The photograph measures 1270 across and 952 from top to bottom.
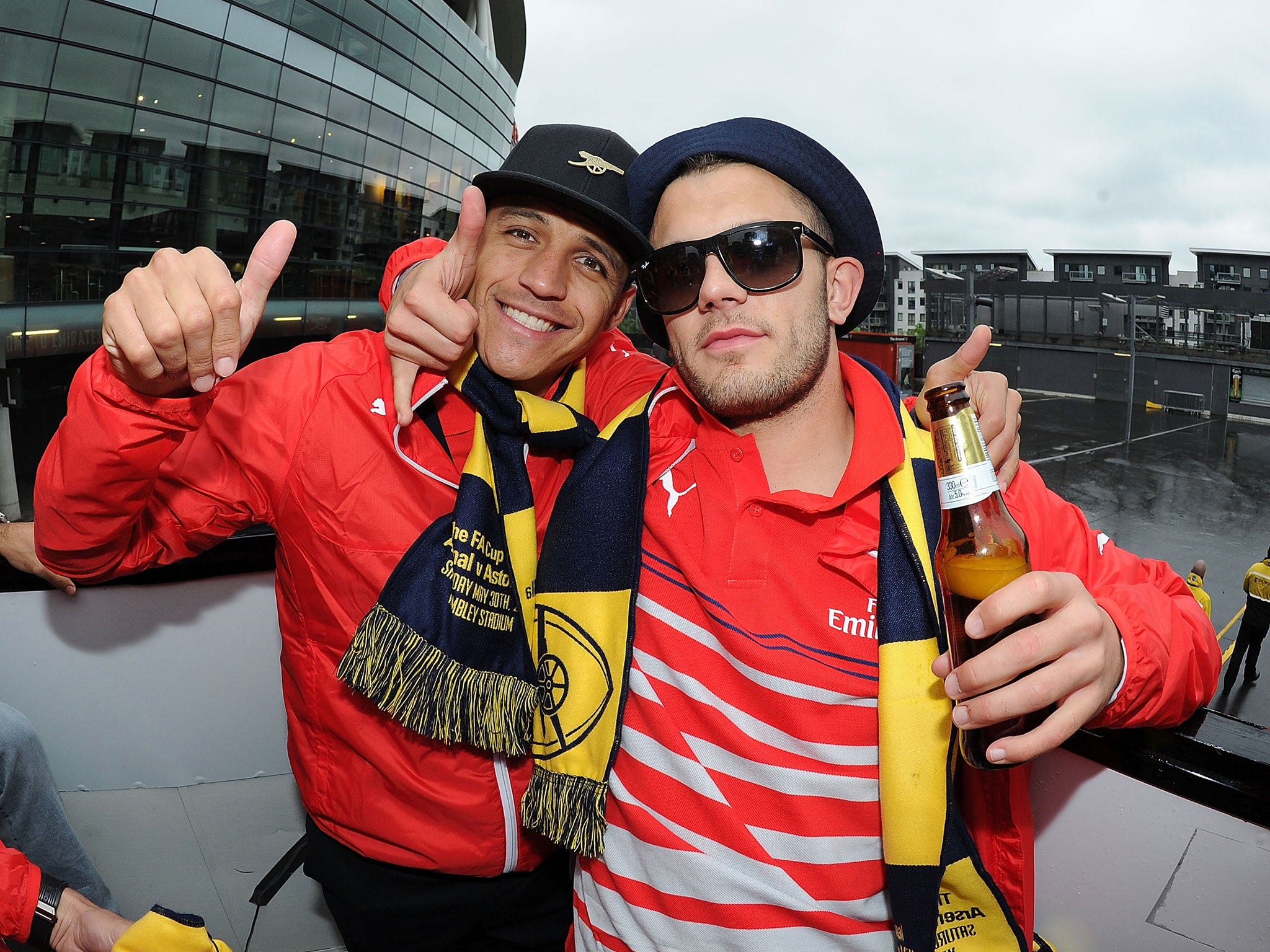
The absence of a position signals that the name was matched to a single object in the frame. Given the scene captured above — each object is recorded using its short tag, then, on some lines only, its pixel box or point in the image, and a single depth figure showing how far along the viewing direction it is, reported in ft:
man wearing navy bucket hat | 3.55
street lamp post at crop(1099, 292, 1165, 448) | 75.78
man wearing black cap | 4.59
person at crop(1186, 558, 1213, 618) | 21.94
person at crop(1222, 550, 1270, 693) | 26.17
